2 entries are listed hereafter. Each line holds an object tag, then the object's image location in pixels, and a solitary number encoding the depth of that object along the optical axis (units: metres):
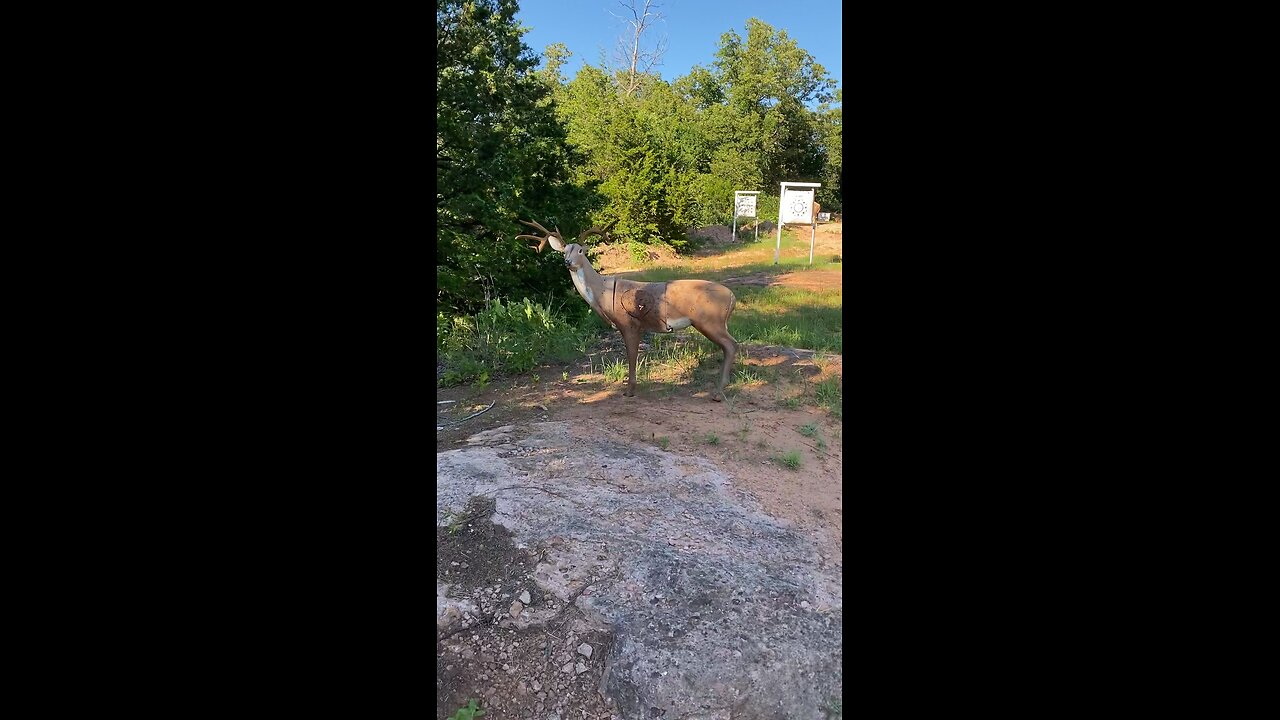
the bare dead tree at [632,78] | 23.11
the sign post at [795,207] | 14.25
